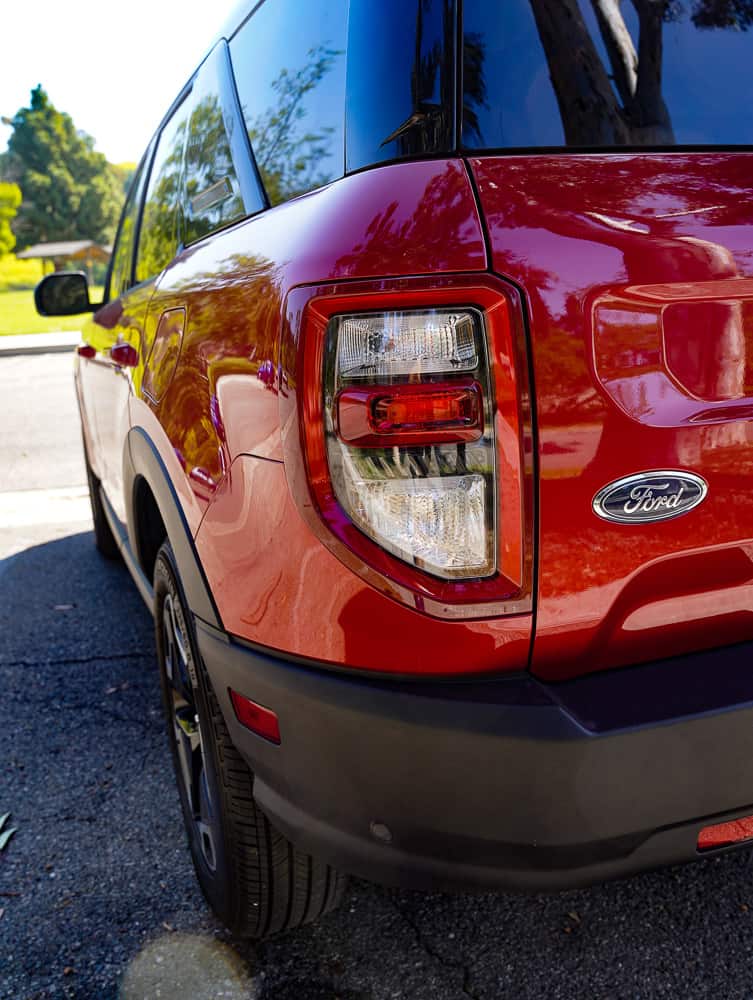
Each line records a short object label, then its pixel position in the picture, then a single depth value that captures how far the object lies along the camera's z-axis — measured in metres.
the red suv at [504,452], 1.28
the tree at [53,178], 79.19
